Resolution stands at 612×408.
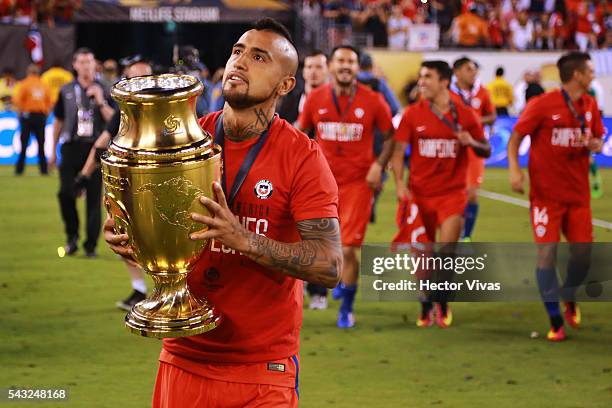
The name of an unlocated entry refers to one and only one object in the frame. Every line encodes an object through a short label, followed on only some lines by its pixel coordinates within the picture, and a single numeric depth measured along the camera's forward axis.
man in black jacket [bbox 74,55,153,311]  18.23
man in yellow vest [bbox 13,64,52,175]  40.68
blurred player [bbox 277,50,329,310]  19.67
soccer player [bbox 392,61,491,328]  18.09
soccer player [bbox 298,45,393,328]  18.86
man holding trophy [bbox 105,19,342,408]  7.33
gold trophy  6.32
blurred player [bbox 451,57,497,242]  25.69
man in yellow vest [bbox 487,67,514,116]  46.00
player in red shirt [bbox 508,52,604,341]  17.59
